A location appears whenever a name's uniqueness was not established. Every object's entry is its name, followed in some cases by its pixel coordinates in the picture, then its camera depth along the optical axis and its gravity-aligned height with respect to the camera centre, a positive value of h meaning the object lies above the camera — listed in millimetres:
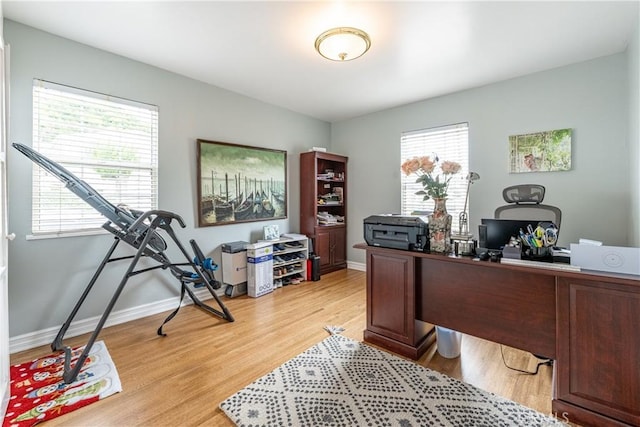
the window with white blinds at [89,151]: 2459 +617
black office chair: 2537 +68
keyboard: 1559 -299
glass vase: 2092 -109
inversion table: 2061 -187
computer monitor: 1919 -133
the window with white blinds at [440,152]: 3900 +919
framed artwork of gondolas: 3535 +430
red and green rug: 1658 -1167
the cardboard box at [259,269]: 3646 -734
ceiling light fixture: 2314 +1485
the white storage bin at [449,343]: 2244 -1049
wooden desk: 1450 -676
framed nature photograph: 3142 +732
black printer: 2158 -149
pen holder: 1739 -248
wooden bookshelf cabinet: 4621 +154
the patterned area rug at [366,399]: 1594 -1170
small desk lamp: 2006 -185
